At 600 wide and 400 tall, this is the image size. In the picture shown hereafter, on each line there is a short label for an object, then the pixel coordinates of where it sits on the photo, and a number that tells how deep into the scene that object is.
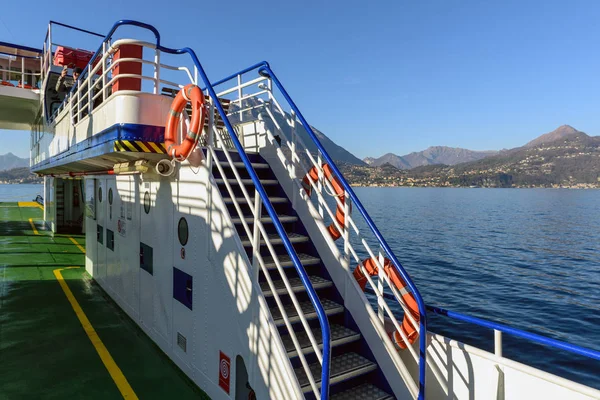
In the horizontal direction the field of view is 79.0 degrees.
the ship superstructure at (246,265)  4.15
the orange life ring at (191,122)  5.34
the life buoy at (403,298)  4.36
